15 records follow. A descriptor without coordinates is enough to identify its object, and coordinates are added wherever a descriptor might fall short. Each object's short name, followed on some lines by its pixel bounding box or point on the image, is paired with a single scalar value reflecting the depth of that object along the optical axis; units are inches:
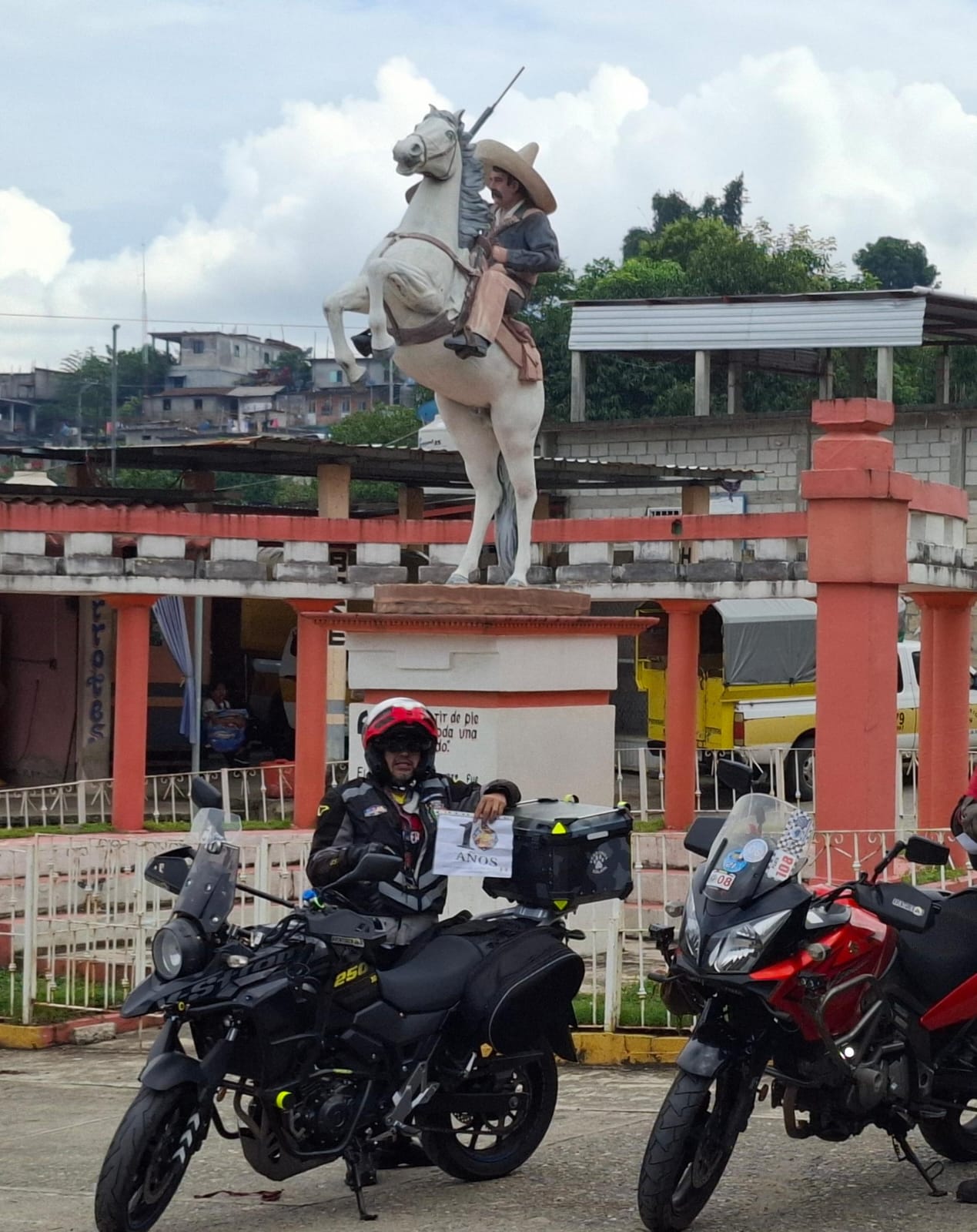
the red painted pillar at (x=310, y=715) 700.0
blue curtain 901.2
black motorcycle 220.7
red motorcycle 218.8
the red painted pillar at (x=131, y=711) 708.7
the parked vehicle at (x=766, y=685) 929.5
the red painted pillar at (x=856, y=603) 481.4
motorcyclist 251.9
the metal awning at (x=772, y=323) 1192.2
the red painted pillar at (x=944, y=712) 633.6
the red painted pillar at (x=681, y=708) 735.7
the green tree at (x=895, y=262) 2989.7
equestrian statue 406.6
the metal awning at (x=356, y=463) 855.1
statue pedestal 424.8
